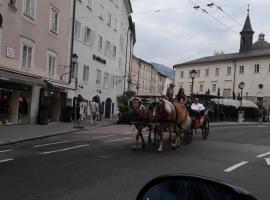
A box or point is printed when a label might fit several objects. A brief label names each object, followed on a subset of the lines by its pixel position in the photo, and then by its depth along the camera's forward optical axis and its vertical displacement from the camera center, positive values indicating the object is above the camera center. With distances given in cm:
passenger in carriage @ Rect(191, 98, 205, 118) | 2025 +64
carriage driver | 1747 +116
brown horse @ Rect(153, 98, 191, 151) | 1543 +25
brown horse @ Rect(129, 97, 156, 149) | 1562 +27
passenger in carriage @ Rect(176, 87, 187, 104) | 1829 +110
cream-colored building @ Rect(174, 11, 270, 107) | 8006 +1036
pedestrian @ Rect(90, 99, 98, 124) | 3219 +75
